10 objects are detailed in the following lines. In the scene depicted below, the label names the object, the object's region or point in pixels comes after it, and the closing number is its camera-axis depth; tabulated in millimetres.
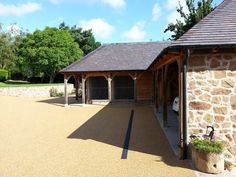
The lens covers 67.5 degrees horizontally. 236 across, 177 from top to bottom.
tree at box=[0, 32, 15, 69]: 26381
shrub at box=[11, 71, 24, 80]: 27494
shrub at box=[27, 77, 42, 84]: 25104
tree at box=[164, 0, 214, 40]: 16584
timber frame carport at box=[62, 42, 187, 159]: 12242
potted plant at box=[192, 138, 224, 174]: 3615
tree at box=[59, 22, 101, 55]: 27742
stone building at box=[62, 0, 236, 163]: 4132
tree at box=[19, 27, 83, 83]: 22440
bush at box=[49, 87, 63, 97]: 18552
